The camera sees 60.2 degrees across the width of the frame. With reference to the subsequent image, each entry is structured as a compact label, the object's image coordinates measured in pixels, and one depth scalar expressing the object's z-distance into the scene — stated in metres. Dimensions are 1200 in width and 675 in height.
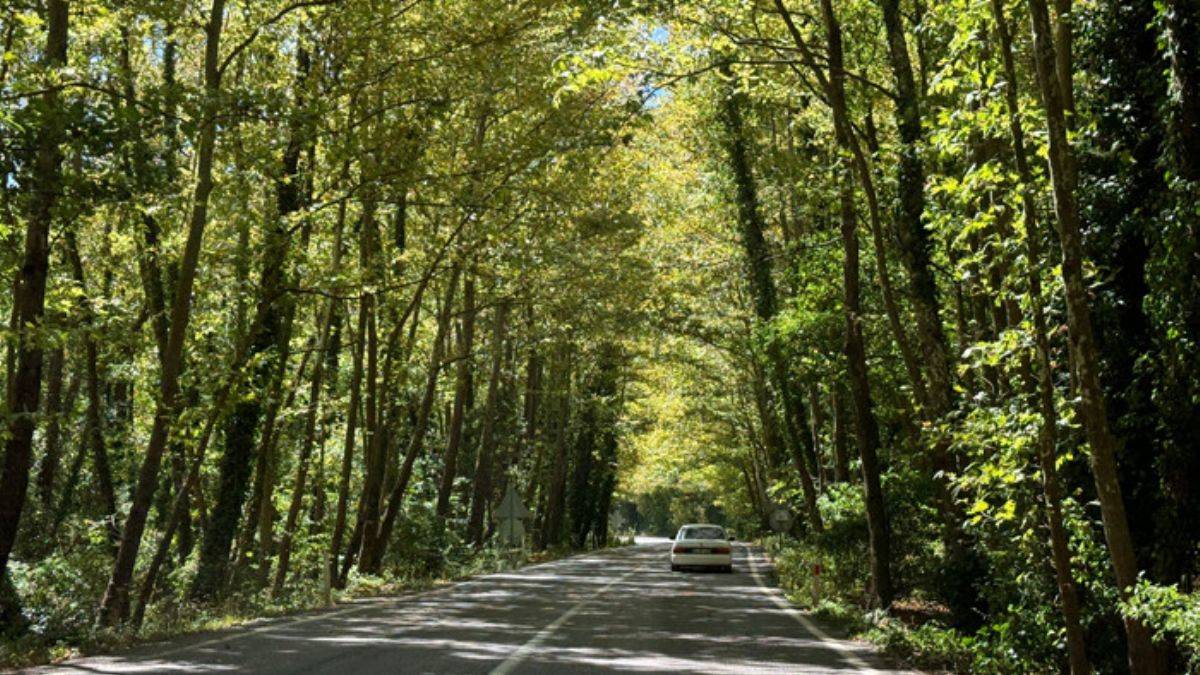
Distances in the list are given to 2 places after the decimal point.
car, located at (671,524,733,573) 31.86
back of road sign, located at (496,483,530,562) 32.66
